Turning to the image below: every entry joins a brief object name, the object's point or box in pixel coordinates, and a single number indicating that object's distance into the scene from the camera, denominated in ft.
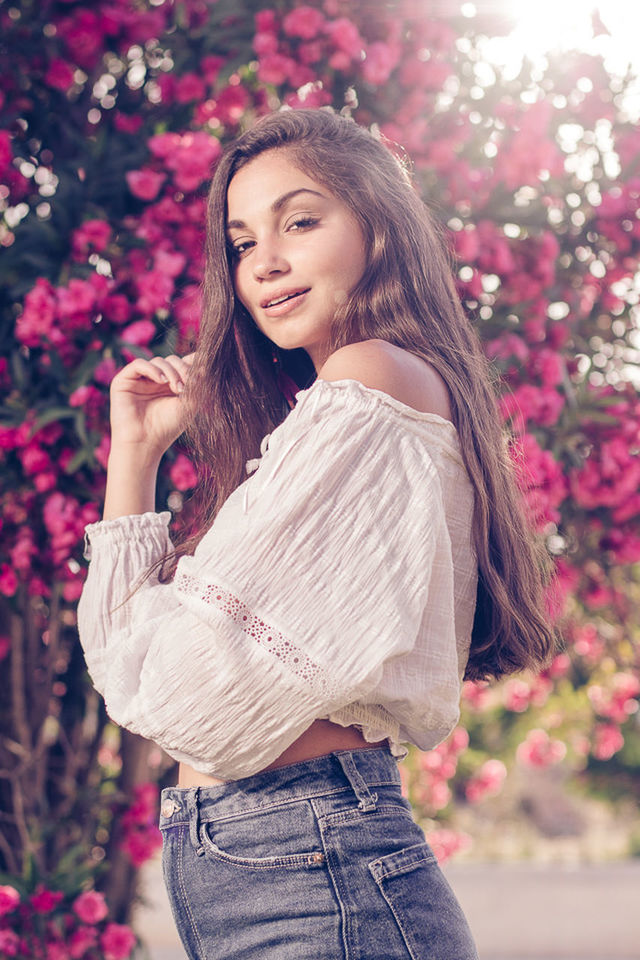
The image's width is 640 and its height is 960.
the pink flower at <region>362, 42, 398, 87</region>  8.22
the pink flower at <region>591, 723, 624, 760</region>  12.96
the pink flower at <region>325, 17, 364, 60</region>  8.05
